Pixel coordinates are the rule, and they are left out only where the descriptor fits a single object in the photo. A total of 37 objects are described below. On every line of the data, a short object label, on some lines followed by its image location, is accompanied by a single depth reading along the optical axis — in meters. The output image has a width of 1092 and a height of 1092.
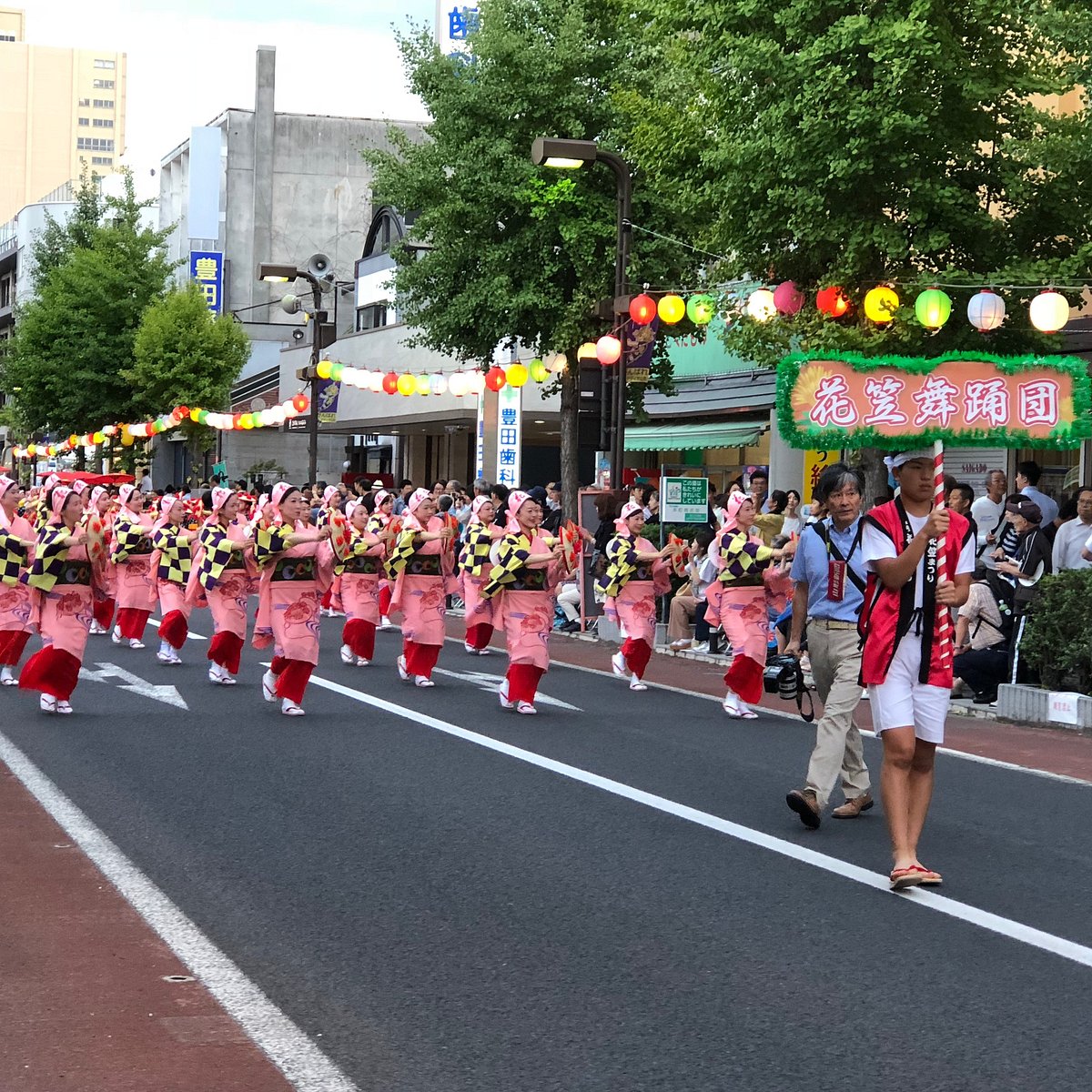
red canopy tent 36.98
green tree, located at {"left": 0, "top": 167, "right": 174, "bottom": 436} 53.81
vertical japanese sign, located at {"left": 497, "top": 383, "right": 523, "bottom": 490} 26.62
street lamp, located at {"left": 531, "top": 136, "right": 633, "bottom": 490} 19.88
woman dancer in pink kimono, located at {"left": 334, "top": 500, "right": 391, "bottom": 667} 16.70
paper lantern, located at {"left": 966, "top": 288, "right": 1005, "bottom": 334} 15.65
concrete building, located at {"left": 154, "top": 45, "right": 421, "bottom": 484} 60.44
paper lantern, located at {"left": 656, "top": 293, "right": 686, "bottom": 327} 18.23
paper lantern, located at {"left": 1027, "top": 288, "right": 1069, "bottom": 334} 14.78
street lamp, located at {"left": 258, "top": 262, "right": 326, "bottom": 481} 28.67
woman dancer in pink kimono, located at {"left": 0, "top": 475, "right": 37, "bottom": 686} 13.20
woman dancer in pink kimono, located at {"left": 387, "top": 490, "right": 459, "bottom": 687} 15.01
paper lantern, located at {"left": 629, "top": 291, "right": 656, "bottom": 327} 18.80
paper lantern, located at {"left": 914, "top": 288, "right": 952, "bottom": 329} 15.46
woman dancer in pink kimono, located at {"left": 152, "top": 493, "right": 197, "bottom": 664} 16.81
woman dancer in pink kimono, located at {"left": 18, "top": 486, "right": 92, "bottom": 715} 12.27
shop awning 28.08
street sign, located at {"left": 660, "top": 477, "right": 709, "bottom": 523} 19.44
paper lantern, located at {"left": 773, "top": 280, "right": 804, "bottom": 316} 16.70
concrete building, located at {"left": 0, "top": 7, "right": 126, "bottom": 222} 181.12
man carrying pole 6.83
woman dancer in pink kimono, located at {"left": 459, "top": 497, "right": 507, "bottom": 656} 14.09
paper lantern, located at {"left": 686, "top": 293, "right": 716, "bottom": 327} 17.62
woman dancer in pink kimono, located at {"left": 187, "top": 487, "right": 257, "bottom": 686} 14.55
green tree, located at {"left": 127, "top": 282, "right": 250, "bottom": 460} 49.38
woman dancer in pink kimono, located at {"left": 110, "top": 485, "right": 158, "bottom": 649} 17.67
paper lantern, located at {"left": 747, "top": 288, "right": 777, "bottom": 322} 17.55
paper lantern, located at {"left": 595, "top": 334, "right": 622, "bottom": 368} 20.33
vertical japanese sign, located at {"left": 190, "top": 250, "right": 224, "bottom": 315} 59.44
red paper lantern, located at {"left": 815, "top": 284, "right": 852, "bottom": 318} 17.30
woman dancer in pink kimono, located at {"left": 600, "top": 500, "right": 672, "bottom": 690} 14.84
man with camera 8.31
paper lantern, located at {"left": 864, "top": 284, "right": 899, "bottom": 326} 17.05
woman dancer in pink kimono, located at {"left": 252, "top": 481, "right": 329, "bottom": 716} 12.64
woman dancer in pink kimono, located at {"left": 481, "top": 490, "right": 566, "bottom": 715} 12.89
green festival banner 10.70
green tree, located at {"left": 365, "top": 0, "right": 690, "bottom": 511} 25.84
